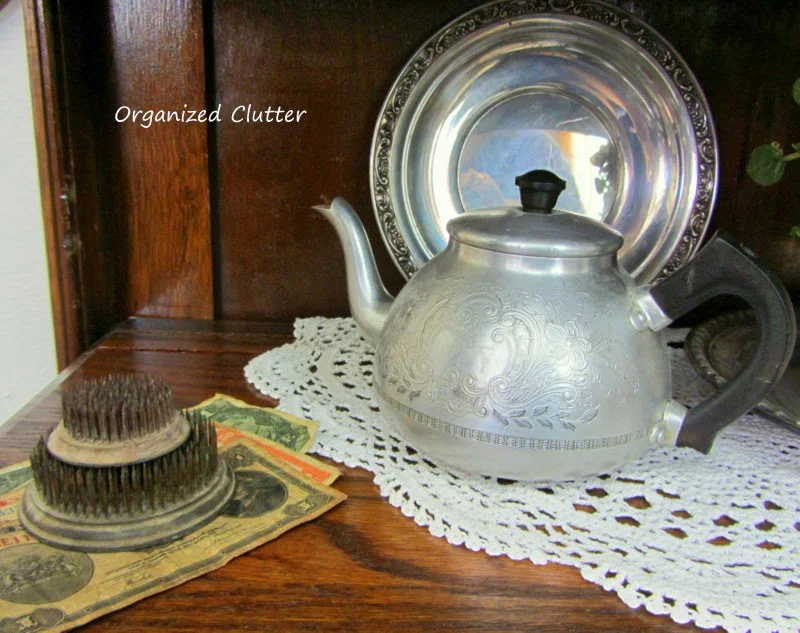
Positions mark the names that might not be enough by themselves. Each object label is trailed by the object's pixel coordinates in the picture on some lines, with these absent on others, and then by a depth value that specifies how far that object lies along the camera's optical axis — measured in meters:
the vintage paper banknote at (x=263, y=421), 0.55
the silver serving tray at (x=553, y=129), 0.71
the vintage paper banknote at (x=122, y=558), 0.36
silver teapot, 0.44
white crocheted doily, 0.40
